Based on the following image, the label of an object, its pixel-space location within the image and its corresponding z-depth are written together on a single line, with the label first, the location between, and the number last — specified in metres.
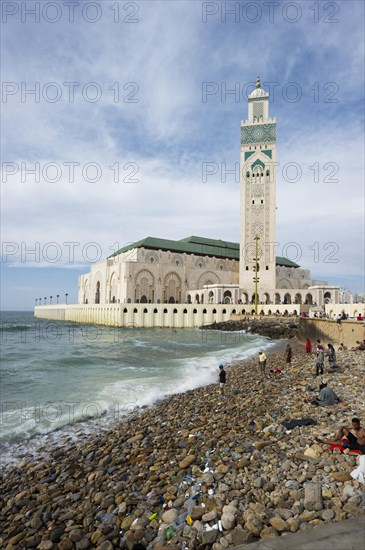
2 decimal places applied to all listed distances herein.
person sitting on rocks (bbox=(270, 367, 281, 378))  14.66
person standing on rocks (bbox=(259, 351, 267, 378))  14.80
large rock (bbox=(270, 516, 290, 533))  4.12
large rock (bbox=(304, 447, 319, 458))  5.95
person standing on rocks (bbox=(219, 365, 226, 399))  12.21
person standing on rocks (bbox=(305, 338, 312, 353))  22.09
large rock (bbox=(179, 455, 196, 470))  6.24
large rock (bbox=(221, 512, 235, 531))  4.33
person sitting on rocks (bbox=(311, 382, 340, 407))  9.02
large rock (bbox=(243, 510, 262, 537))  4.16
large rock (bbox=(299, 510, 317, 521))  4.25
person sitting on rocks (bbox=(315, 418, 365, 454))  6.00
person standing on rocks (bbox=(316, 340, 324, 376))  13.70
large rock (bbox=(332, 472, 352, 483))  5.05
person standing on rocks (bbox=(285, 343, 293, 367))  17.81
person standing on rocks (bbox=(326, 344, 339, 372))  14.66
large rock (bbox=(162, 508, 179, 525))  4.68
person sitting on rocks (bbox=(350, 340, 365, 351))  19.54
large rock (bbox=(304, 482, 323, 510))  4.45
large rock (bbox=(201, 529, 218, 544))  4.15
